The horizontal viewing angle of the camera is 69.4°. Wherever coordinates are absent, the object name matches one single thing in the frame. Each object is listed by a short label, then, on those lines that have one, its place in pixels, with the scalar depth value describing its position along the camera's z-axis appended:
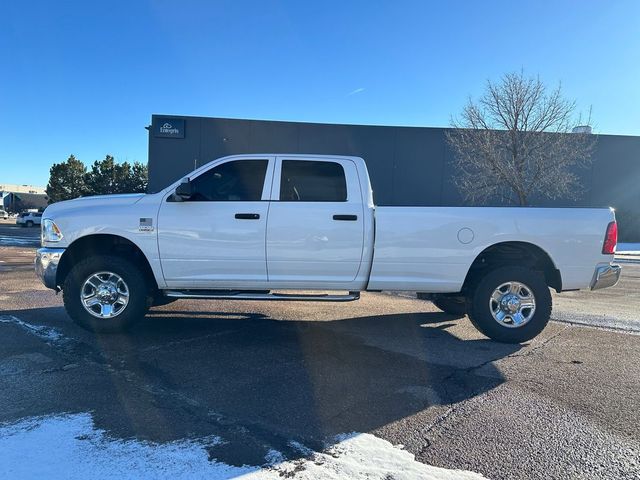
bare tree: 24.02
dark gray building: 29.06
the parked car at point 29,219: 43.62
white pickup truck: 5.36
